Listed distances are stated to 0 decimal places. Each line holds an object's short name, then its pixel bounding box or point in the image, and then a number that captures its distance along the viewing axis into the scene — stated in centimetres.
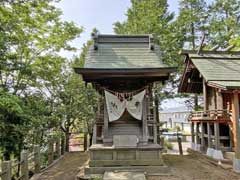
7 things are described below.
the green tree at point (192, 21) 1213
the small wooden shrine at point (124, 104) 587
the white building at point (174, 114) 3261
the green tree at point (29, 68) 699
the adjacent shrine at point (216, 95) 626
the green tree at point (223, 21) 1190
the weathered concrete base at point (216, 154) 685
